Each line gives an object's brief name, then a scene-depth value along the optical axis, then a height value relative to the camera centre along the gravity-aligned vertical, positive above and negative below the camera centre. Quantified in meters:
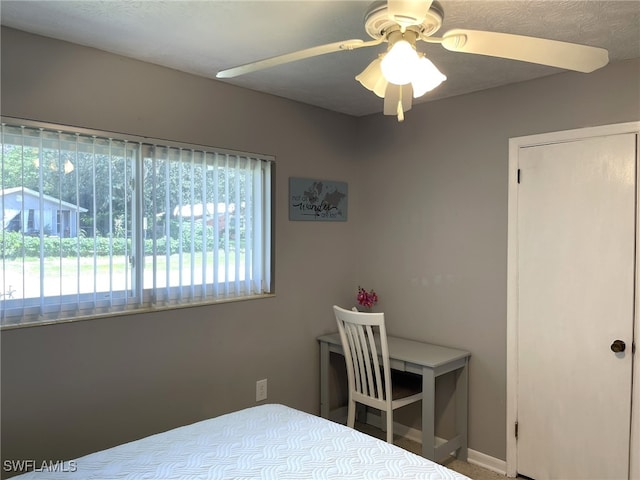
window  2.16 +0.03
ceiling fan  1.38 +0.58
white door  2.43 -0.41
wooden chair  2.79 -0.86
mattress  1.60 -0.83
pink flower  3.51 -0.51
